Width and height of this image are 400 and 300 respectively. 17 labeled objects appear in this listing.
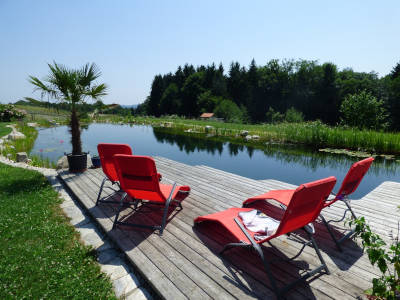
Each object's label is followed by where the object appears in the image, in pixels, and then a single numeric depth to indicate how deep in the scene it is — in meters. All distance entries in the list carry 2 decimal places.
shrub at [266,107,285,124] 33.81
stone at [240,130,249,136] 17.22
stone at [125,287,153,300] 1.88
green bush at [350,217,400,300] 1.45
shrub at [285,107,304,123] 25.95
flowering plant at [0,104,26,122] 18.37
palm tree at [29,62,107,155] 5.19
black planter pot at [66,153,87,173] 5.28
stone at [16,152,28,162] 6.94
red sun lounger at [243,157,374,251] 2.49
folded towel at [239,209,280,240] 2.28
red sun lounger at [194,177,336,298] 1.74
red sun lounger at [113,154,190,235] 2.58
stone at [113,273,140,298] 1.94
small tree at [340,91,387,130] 19.17
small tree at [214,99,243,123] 38.89
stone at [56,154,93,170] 5.81
